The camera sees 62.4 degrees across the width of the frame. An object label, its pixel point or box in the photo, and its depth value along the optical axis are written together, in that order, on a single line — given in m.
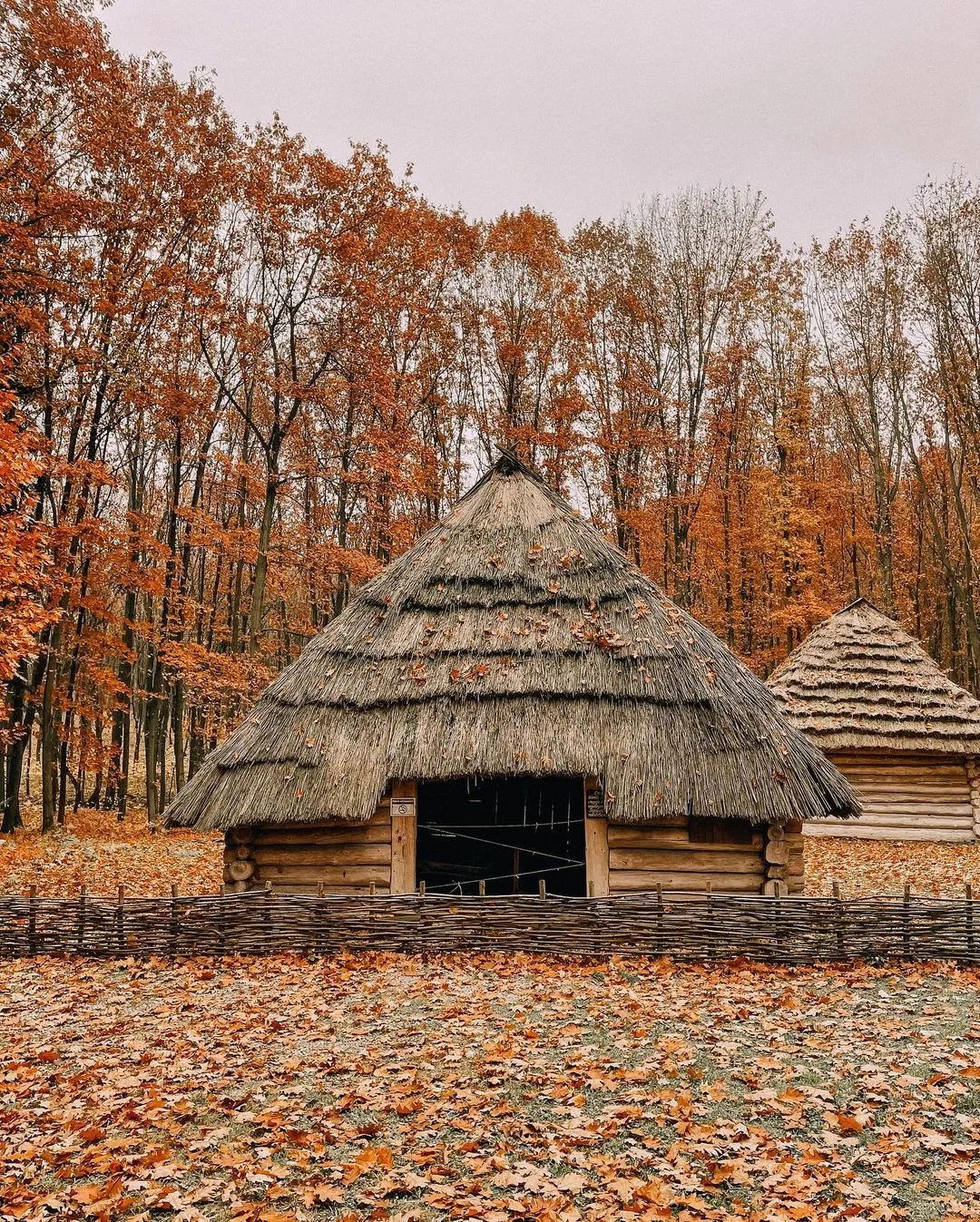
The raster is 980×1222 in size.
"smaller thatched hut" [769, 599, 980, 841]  19.62
